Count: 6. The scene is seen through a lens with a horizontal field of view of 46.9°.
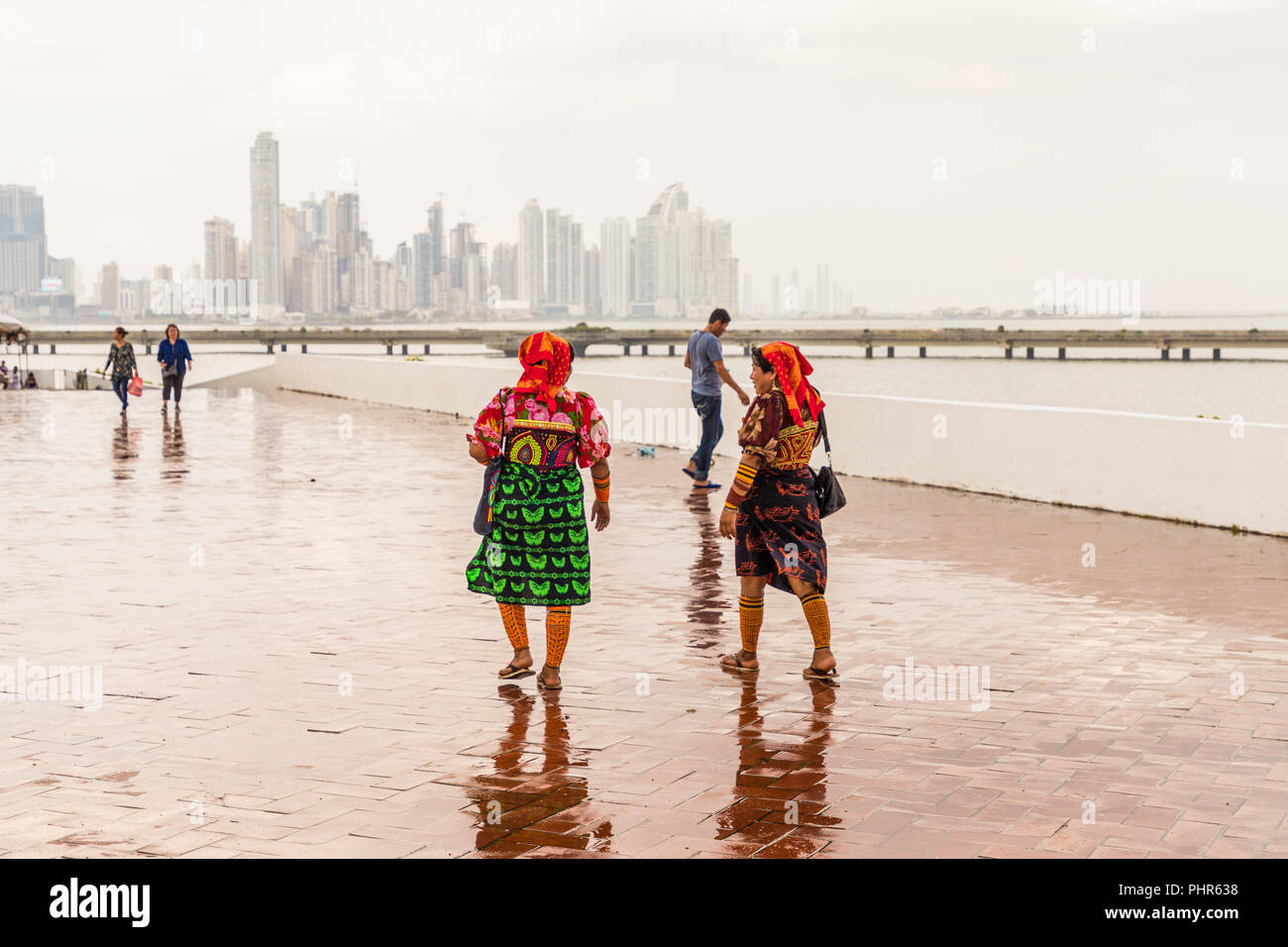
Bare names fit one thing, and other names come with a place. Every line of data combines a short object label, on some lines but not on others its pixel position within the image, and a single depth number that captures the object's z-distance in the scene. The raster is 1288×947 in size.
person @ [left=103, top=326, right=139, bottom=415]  26.33
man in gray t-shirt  13.91
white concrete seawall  11.72
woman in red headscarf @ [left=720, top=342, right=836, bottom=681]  6.84
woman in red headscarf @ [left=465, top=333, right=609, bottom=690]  6.67
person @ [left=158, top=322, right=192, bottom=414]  26.70
